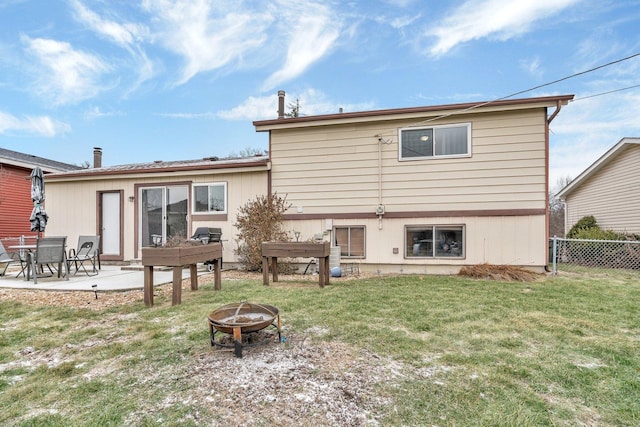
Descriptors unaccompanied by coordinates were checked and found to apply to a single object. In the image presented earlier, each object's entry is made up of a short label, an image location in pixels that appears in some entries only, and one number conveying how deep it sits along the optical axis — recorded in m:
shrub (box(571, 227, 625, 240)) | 10.25
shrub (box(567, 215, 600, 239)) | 12.65
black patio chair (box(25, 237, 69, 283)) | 6.02
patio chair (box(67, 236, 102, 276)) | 6.95
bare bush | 7.54
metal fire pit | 2.70
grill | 7.90
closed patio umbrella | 6.89
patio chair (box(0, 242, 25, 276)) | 6.89
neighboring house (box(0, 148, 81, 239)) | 13.27
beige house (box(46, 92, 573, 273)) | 6.95
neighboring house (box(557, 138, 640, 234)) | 10.85
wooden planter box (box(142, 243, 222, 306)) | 4.26
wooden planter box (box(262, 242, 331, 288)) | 5.56
